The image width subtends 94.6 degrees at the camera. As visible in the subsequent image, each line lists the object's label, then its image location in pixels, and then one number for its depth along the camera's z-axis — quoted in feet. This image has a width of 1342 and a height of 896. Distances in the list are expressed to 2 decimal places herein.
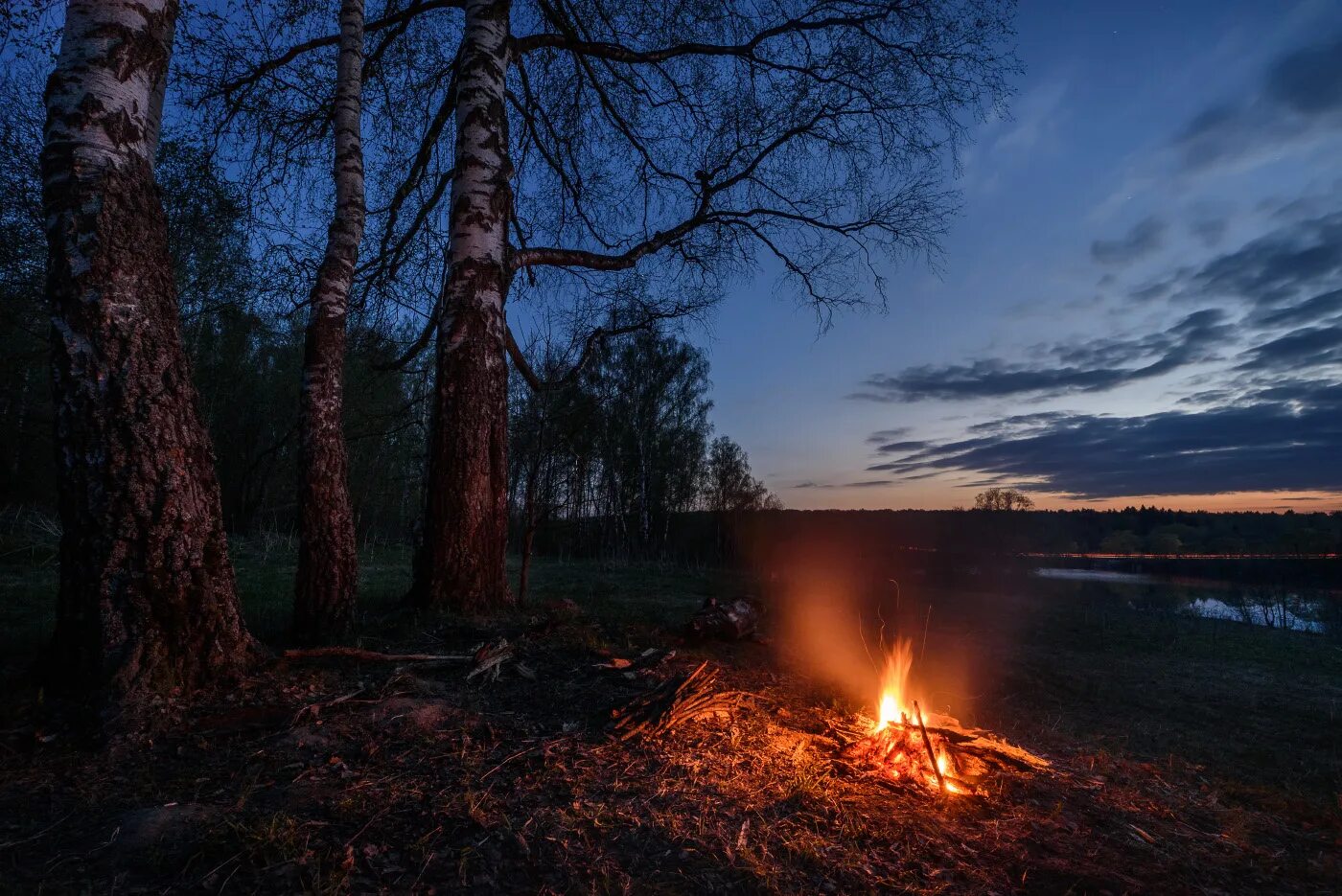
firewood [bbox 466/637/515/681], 12.82
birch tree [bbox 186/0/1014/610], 18.11
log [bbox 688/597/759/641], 19.52
